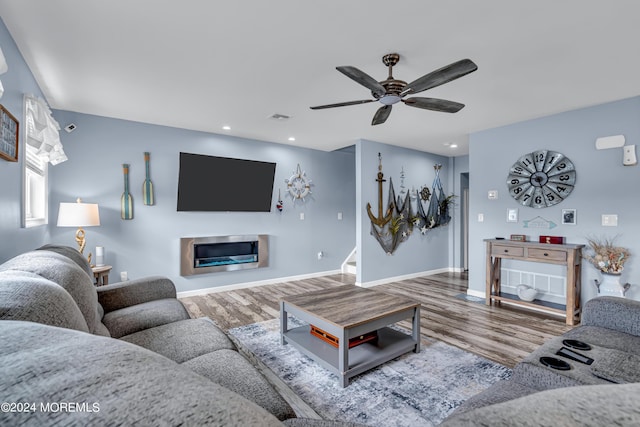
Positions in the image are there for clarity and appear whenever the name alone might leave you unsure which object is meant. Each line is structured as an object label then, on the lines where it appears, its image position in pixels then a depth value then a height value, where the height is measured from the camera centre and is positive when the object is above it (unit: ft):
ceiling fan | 6.39 +3.02
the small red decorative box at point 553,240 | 11.96 -0.87
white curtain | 7.79 +2.32
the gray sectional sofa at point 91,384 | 1.04 -0.66
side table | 11.19 -2.15
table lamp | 10.63 +0.02
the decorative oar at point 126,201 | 13.07 +0.63
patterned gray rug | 6.07 -3.80
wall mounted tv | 14.57 +1.61
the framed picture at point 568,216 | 11.94 +0.04
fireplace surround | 14.57 -1.87
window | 9.14 +0.89
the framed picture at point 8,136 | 6.15 +1.69
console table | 11.03 -1.71
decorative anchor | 16.82 +0.15
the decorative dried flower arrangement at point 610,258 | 10.32 -1.36
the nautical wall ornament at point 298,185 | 17.71 +1.84
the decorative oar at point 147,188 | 13.60 +1.23
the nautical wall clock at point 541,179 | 12.08 +1.59
